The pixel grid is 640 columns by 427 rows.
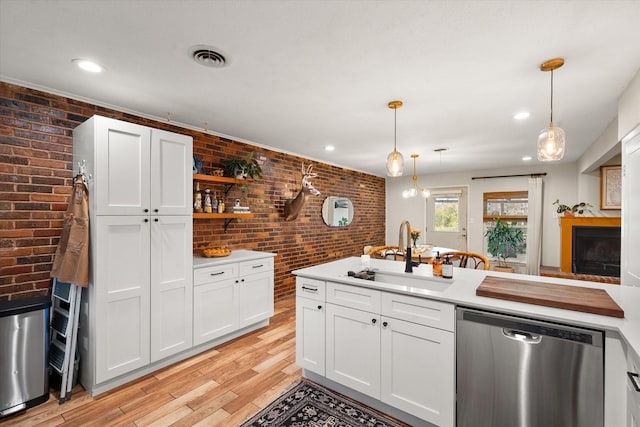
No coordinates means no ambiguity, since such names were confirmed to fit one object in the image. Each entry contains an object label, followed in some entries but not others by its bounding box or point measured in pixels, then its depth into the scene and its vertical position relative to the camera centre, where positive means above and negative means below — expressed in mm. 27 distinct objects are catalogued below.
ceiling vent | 1733 +961
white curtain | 5801 -287
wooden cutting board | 1429 -456
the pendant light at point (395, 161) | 2570 +447
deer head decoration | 4297 +143
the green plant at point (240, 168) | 3451 +517
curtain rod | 5832 +767
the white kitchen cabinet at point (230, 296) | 2828 -901
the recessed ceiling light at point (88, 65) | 1869 +956
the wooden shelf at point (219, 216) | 3007 -49
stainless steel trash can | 1972 -1002
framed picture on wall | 4520 +400
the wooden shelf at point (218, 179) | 3041 +358
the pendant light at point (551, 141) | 1918 +473
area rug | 1922 -1385
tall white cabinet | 2195 -310
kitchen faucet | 2314 -407
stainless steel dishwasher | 1370 -815
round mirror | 5373 +13
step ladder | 2148 -915
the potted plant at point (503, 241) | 6012 -592
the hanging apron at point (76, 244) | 2098 -240
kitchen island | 1324 -686
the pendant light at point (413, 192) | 4688 +326
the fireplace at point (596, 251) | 4680 -629
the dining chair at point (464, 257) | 2897 -514
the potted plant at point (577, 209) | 4983 +65
